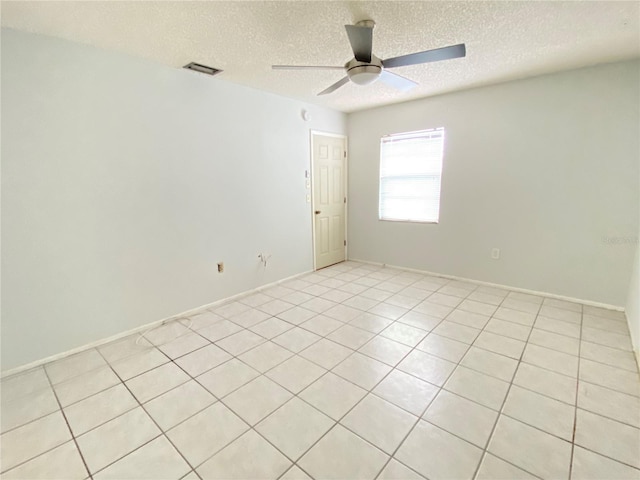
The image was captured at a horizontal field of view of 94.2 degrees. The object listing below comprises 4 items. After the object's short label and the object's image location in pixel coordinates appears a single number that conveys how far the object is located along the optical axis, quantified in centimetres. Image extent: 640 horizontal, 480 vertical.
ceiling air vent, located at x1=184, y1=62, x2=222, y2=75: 269
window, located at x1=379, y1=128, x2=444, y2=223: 403
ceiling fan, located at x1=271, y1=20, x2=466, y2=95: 181
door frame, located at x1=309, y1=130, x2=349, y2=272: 425
